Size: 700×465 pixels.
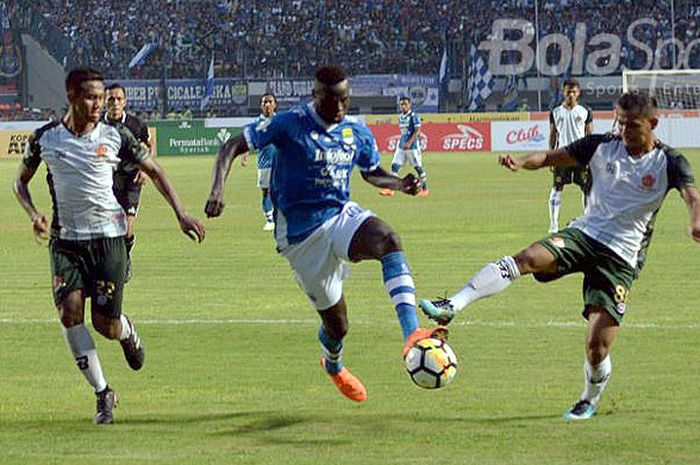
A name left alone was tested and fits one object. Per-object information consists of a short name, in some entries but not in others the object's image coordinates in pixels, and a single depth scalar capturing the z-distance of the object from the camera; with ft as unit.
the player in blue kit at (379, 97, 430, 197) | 111.55
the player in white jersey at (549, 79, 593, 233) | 75.25
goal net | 165.15
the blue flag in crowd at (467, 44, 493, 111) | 199.93
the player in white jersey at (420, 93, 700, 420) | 28.02
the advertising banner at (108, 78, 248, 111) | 205.16
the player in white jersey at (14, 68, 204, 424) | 28.68
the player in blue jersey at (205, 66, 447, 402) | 28.53
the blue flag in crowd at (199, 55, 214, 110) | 206.69
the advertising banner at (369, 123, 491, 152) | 190.70
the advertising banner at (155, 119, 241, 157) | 191.93
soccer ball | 25.52
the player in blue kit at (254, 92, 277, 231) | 80.59
